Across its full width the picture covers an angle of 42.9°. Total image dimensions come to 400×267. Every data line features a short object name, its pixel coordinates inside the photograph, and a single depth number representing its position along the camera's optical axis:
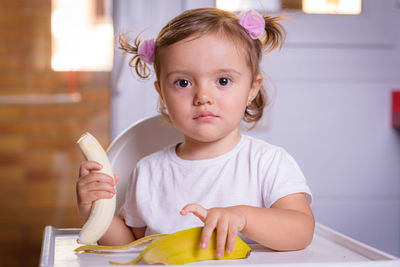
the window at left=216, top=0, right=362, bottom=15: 1.76
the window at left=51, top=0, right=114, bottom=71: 2.14
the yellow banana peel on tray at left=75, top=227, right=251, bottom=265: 0.62
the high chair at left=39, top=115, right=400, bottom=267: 0.66
